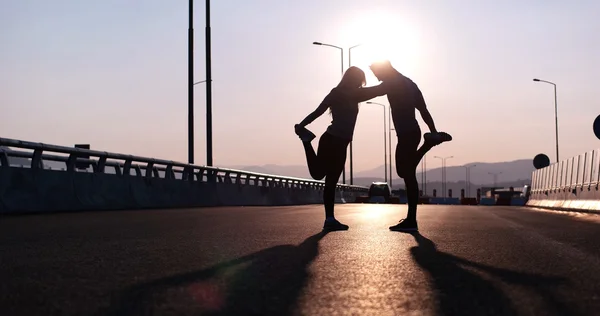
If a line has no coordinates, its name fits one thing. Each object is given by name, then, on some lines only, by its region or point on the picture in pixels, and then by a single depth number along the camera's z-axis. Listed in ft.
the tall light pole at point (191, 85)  103.30
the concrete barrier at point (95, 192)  45.99
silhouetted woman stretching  31.27
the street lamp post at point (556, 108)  208.11
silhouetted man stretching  30.78
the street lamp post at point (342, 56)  199.21
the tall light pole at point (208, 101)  108.17
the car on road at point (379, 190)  212.64
